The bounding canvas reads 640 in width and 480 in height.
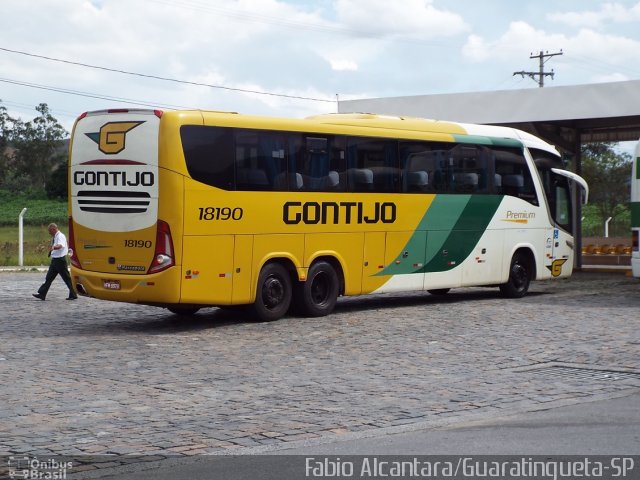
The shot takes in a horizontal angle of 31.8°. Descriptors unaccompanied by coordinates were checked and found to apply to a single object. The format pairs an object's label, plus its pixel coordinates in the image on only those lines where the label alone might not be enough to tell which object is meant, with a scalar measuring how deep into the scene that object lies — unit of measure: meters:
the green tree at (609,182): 60.78
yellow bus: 16.52
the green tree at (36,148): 89.62
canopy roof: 27.44
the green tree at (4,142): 88.94
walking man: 22.44
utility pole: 86.69
